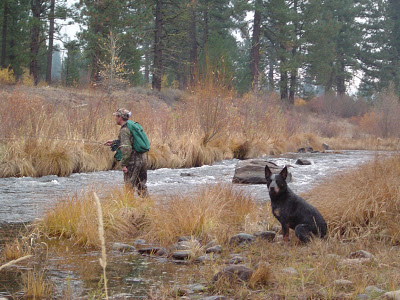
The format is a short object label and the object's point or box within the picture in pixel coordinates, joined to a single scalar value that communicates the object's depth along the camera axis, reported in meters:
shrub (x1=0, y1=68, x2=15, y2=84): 25.30
